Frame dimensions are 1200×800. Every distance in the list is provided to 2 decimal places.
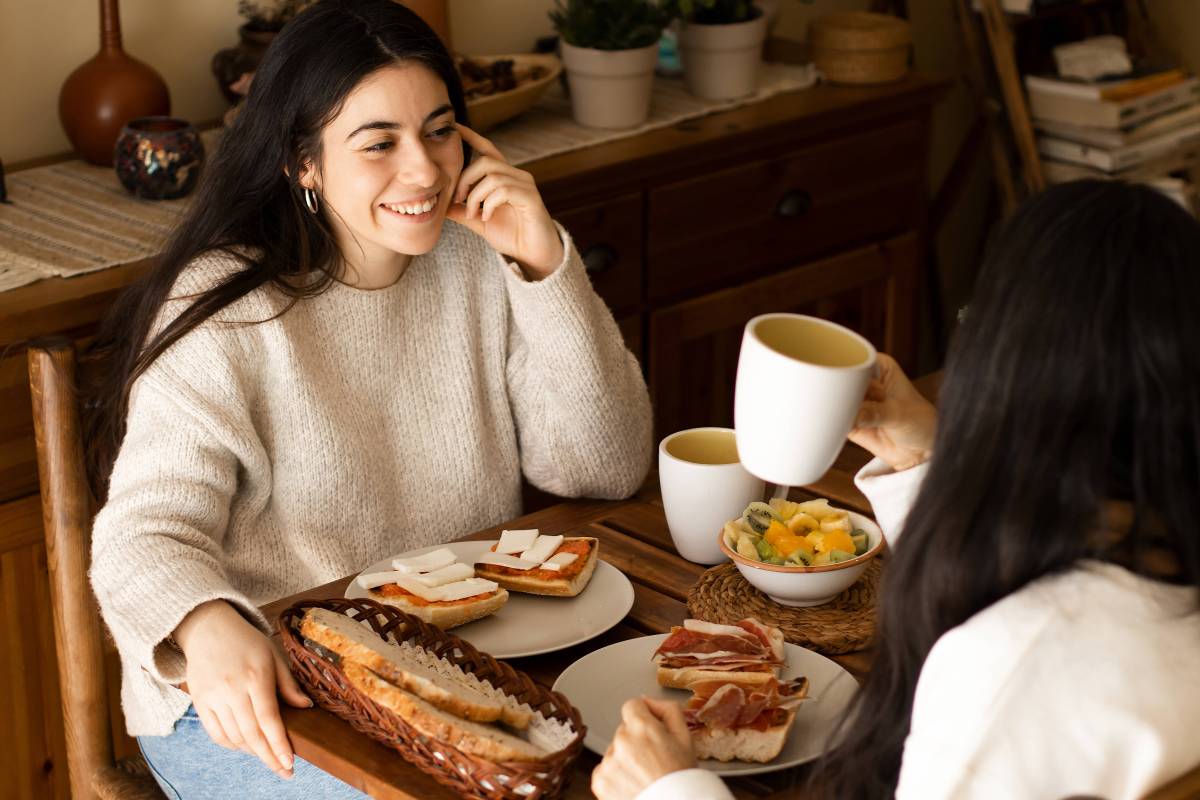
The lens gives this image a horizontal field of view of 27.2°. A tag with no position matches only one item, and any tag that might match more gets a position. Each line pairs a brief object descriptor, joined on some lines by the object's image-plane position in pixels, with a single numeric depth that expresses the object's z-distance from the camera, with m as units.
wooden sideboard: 2.72
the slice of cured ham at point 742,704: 1.87
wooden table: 1.85
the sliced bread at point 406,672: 1.85
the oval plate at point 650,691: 1.88
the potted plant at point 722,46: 3.30
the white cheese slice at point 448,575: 2.06
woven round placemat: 2.02
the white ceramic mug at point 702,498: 2.15
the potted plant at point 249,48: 3.02
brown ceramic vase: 2.89
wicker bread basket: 1.79
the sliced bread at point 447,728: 1.80
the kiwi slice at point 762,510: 2.13
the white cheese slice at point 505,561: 2.10
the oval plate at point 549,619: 2.02
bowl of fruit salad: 2.06
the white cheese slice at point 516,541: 2.14
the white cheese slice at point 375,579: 2.07
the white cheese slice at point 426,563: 2.09
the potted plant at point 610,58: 3.16
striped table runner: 2.61
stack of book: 3.97
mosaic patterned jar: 2.76
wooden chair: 2.27
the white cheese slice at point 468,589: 2.04
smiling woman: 2.23
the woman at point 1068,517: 1.67
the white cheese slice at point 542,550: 2.12
